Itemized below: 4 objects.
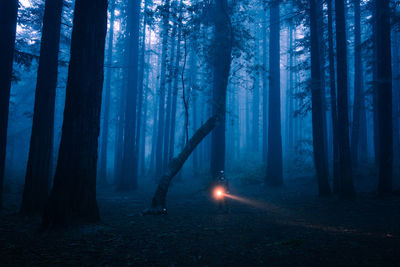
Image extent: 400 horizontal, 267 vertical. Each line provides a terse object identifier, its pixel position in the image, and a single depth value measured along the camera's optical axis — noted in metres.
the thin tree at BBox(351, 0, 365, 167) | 16.41
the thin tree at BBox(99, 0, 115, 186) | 23.40
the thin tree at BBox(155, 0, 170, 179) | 23.96
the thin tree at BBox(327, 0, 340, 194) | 11.75
